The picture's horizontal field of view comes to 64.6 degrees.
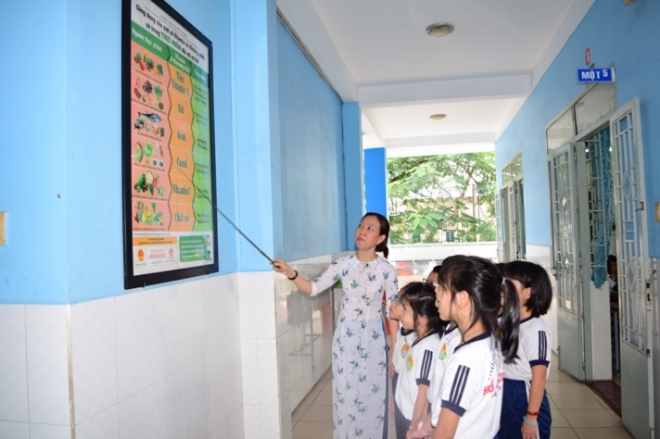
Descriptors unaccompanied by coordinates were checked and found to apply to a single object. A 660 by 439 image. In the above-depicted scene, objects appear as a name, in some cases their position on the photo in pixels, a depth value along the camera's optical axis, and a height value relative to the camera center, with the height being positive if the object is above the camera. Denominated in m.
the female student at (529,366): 1.90 -0.52
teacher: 2.71 -0.57
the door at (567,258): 4.25 -0.27
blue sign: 3.31 +0.96
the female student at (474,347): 1.37 -0.32
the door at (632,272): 2.78 -0.27
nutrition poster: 1.79 +0.36
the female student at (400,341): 2.20 -0.47
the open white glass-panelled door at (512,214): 7.73 +0.24
